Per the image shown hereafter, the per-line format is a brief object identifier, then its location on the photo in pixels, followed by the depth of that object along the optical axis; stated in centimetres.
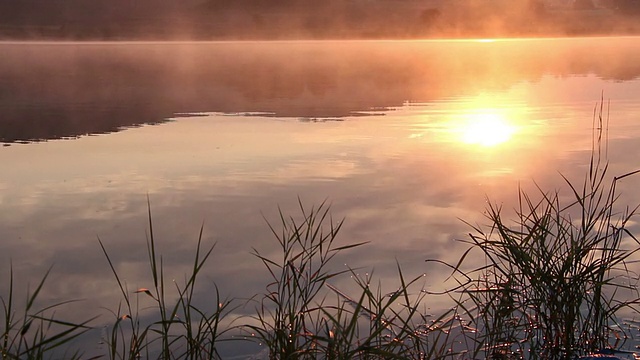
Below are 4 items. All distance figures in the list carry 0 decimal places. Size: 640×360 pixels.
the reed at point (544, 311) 310
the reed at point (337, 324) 268
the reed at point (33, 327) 328
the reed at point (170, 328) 277
